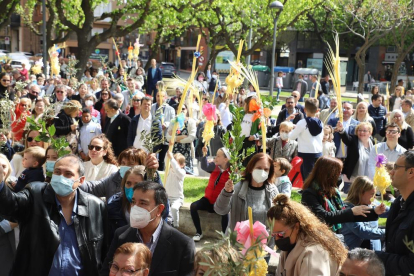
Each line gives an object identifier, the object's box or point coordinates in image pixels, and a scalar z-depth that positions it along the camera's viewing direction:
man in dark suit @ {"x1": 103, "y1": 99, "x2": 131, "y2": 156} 9.22
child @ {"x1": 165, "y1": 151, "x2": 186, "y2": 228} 6.98
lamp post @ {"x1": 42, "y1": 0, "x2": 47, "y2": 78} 18.33
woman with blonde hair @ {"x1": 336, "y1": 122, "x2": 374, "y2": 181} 8.12
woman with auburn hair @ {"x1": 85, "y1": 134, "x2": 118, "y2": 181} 6.33
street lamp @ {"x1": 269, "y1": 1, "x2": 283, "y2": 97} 18.52
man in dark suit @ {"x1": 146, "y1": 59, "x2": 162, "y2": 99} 15.64
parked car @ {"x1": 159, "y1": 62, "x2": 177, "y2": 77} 34.76
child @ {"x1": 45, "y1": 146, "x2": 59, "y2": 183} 5.26
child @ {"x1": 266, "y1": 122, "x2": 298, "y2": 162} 8.84
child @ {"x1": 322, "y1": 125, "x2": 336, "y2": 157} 9.18
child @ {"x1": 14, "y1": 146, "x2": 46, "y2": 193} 5.43
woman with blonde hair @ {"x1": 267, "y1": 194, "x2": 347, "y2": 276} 3.72
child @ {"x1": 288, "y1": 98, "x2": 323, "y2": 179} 8.42
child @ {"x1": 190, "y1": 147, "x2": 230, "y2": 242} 6.09
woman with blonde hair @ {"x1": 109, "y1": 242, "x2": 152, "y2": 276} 3.47
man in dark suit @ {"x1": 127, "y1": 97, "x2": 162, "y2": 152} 8.92
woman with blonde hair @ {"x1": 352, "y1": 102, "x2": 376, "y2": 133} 9.65
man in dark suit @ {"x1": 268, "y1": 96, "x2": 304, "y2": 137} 10.28
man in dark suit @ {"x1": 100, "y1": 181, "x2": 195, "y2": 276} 3.90
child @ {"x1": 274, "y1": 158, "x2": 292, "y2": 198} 6.42
